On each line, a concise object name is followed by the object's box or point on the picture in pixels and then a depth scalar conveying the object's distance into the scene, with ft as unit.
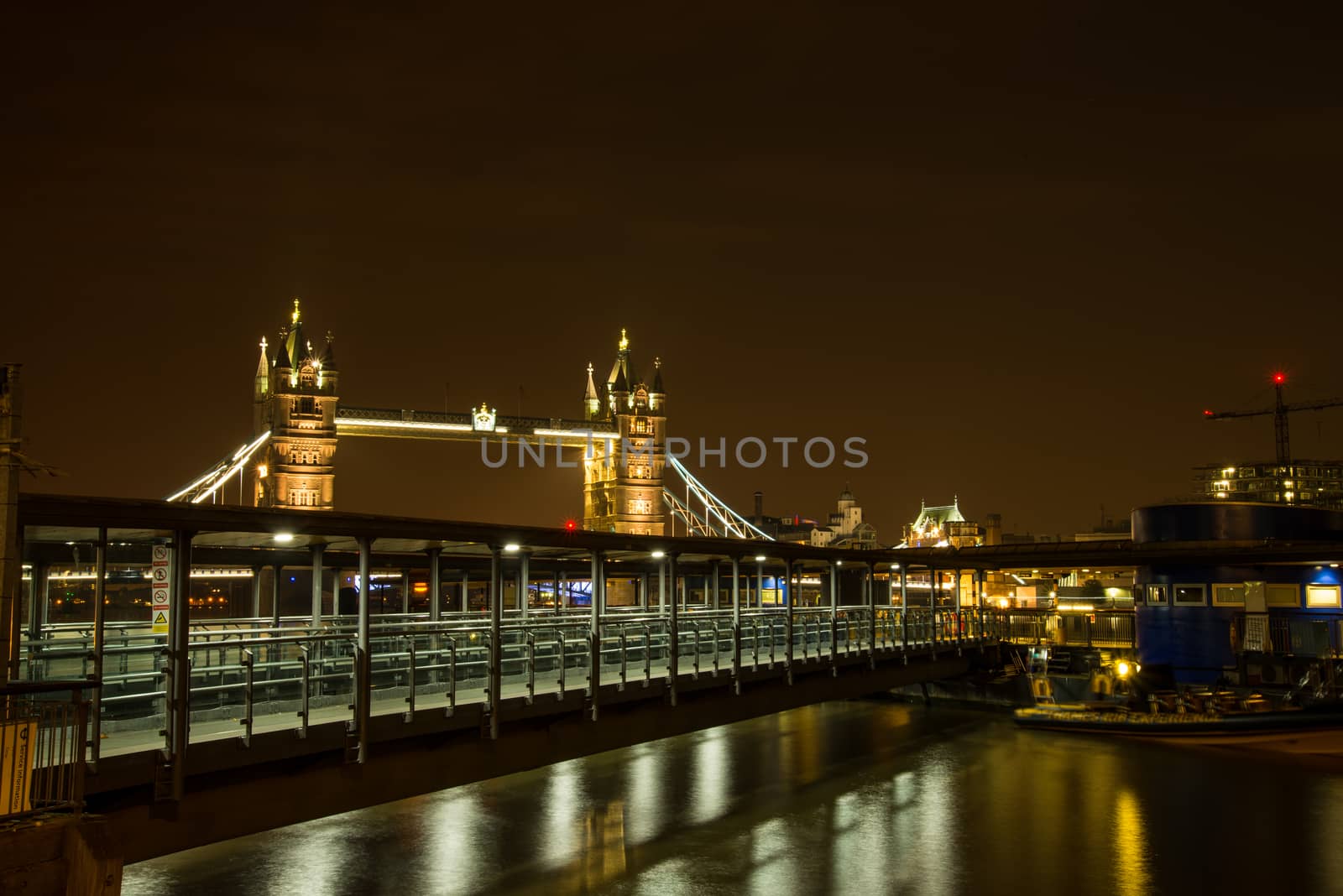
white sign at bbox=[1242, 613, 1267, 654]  129.80
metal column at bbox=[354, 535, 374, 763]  48.49
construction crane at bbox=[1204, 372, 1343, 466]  356.81
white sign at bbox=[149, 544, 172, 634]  44.96
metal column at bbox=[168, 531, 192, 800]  40.88
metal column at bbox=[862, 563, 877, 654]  100.48
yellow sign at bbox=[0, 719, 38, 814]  33.76
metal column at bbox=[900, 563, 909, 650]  109.91
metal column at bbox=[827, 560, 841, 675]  92.53
